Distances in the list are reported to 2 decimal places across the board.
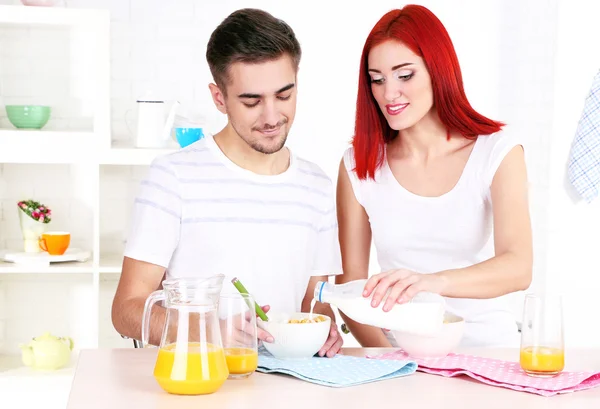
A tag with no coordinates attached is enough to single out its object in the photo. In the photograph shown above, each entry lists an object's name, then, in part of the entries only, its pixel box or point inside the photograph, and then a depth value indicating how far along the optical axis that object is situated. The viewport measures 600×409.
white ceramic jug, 3.66
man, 2.02
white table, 1.45
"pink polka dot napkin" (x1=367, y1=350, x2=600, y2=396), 1.57
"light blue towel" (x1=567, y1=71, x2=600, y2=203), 3.59
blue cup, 3.60
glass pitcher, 1.42
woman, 2.22
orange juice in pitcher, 1.43
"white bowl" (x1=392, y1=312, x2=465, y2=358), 1.74
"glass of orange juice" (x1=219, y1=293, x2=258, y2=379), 1.54
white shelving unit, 3.67
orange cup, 3.66
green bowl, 3.66
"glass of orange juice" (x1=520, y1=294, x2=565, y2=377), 1.60
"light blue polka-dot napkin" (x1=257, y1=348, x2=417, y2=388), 1.59
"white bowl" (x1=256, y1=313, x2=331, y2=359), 1.69
